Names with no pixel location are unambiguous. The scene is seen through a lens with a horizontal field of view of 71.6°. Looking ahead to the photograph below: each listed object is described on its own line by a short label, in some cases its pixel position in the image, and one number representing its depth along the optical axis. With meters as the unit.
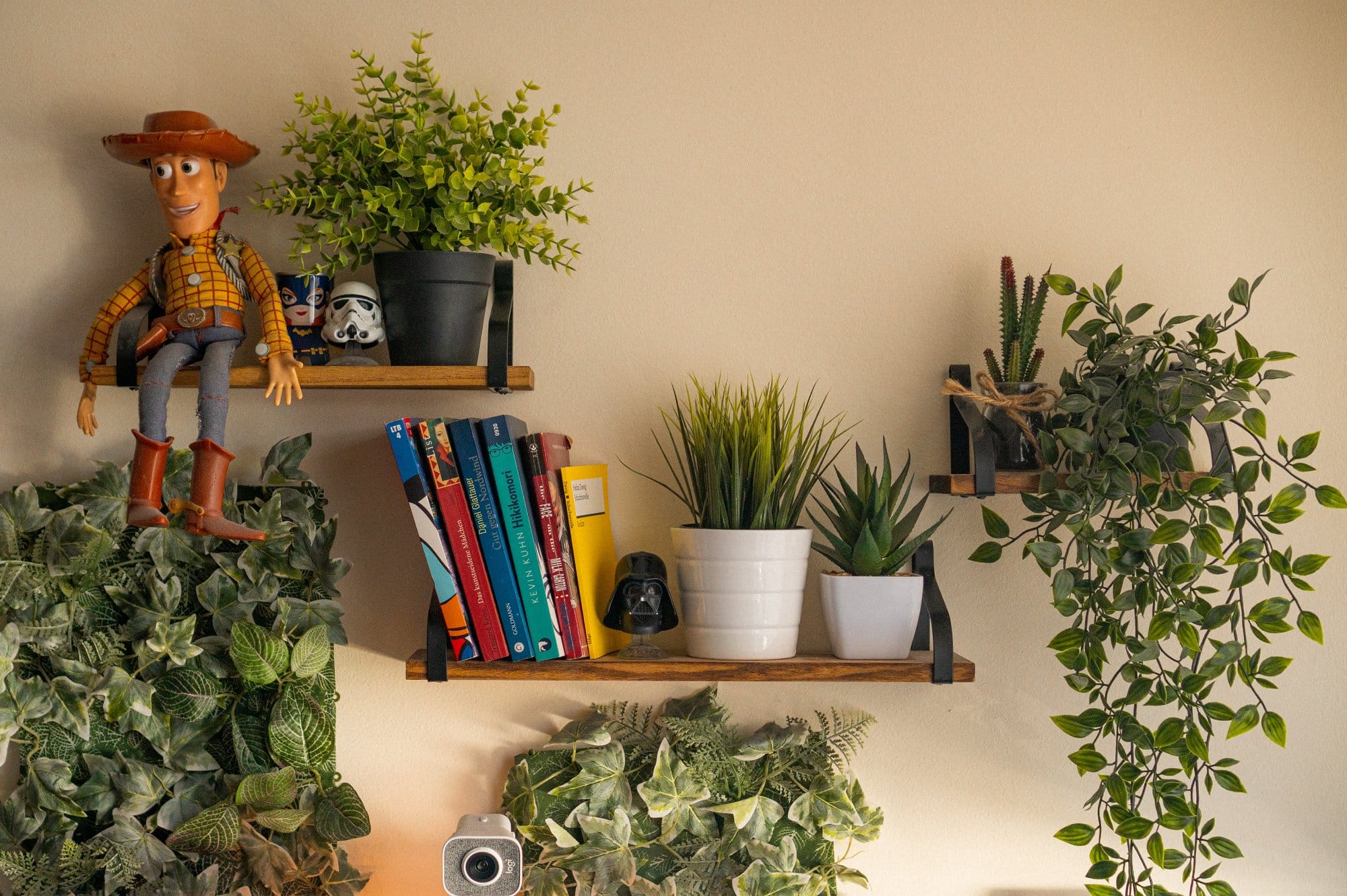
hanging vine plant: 1.00
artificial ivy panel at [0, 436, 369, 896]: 1.08
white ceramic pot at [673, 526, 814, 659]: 1.06
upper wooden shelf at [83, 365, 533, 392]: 1.05
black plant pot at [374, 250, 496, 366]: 1.07
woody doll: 1.05
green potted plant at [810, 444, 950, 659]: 1.08
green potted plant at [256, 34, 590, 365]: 1.04
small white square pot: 1.08
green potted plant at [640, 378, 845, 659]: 1.06
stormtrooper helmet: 1.09
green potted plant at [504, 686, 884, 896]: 1.10
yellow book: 1.09
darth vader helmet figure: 1.06
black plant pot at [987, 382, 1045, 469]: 1.12
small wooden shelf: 1.07
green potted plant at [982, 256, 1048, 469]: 1.10
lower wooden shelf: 1.05
